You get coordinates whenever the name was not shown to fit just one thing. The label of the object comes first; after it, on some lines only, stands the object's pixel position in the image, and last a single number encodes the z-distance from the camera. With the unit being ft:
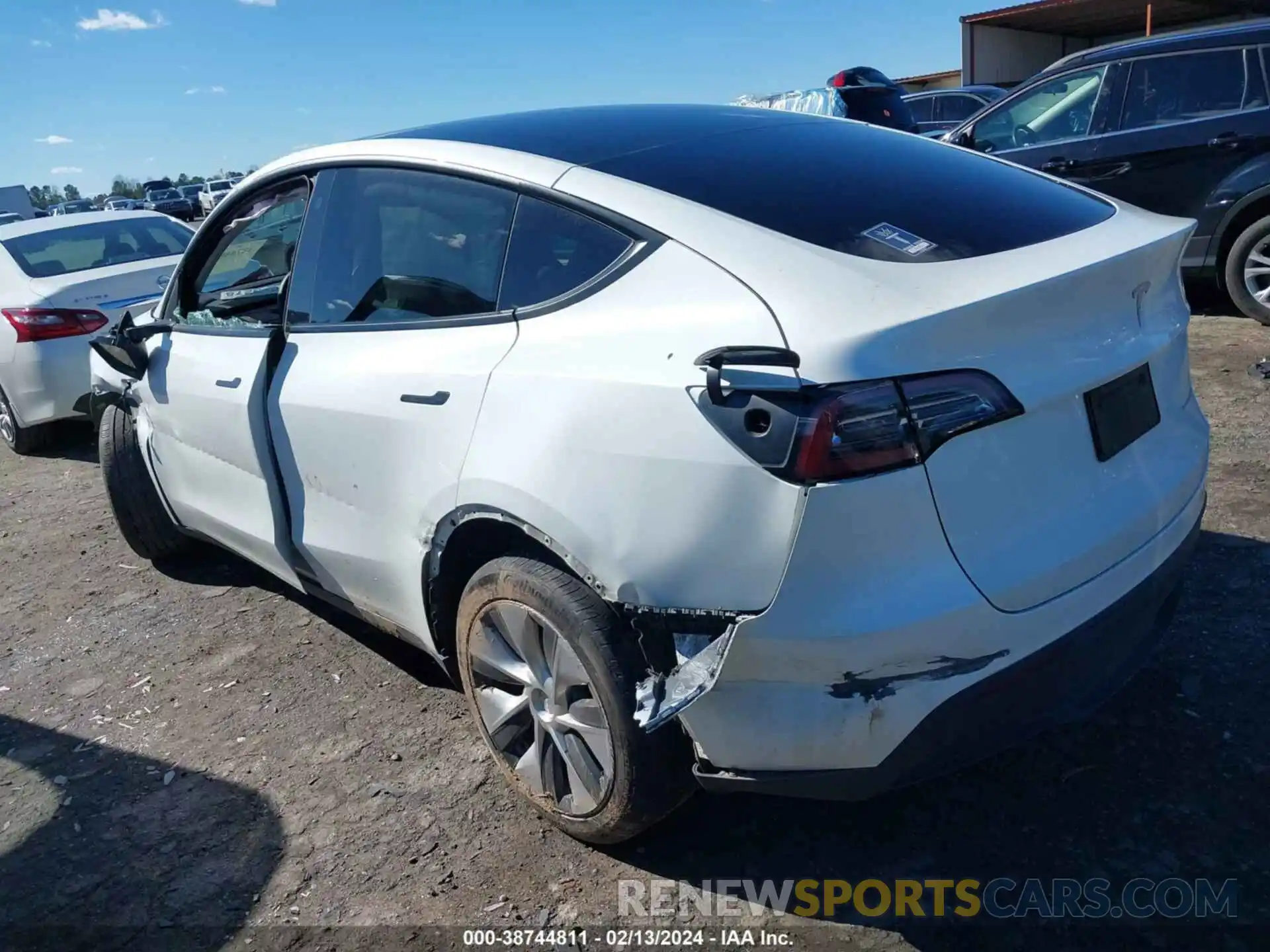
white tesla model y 6.31
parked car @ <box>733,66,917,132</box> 51.78
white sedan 21.52
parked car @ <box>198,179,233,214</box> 136.06
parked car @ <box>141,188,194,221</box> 144.15
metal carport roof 79.15
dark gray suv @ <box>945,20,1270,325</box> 21.07
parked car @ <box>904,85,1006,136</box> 54.08
